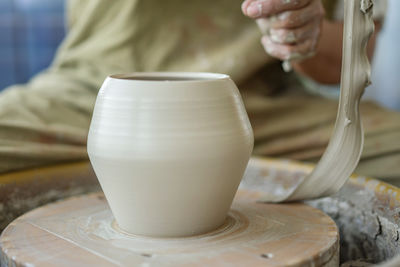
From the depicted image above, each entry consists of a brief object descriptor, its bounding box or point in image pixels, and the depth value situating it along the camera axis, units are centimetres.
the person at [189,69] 144
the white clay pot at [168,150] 87
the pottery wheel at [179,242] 83
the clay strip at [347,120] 97
